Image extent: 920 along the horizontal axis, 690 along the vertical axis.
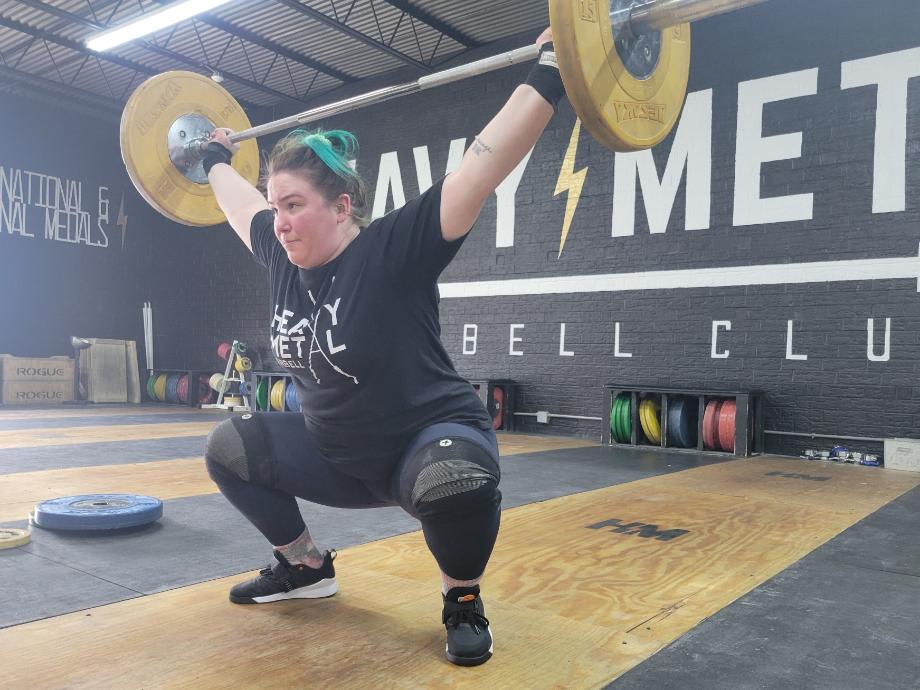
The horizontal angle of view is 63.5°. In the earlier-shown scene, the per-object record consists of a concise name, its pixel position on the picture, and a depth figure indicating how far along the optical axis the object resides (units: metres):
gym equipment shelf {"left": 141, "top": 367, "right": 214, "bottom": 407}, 8.20
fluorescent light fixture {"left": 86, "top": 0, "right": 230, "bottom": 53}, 5.50
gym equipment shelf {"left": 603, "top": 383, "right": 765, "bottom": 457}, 4.65
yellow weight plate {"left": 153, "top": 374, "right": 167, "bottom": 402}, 8.45
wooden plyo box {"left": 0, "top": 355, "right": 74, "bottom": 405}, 7.50
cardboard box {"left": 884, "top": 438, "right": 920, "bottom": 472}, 4.21
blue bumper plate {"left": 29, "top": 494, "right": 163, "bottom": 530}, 2.19
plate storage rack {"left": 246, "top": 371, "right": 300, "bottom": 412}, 6.86
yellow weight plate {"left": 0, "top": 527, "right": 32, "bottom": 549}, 2.00
